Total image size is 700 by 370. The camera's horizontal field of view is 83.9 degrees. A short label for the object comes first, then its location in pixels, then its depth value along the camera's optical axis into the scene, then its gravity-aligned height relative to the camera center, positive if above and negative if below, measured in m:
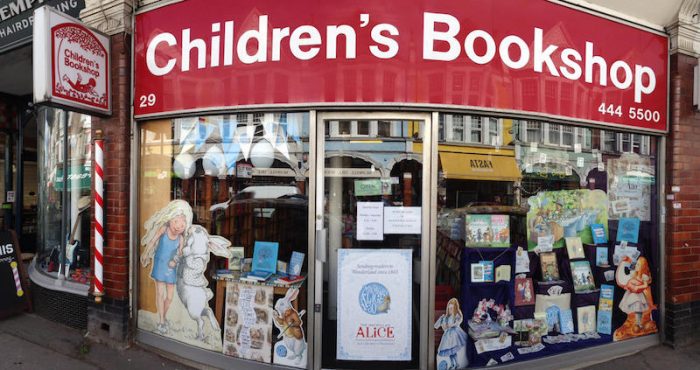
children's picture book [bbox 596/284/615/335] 4.11 -1.34
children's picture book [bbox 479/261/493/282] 3.64 -0.82
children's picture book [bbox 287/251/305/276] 3.62 -0.78
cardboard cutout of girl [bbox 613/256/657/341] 4.23 -1.28
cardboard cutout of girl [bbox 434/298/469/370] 3.49 -1.43
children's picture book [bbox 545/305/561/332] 3.91 -1.37
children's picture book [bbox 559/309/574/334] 3.94 -1.41
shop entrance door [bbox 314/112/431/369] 3.45 -0.50
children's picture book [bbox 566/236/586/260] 4.08 -0.68
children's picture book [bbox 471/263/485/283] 3.62 -0.85
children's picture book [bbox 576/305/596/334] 4.03 -1.42
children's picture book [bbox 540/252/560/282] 3.93 -0.85
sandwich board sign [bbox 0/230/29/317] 4.98 -1.31
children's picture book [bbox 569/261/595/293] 4.07 -0.99
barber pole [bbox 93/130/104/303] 4.04 -0.34
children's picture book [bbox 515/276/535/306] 3.78 -1.07
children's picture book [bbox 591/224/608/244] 4.18 -0.55
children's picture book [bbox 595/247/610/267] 4.19 -0.80
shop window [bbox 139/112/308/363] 3.62 -0.45
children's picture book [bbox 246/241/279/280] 3.71 -0.77
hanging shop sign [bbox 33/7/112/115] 3.44 +1.09
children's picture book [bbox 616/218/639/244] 4.31 -0.52
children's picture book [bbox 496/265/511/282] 3.68 -0.86
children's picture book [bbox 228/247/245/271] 3.82 -0.77
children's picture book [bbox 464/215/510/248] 3.66 -0.46
